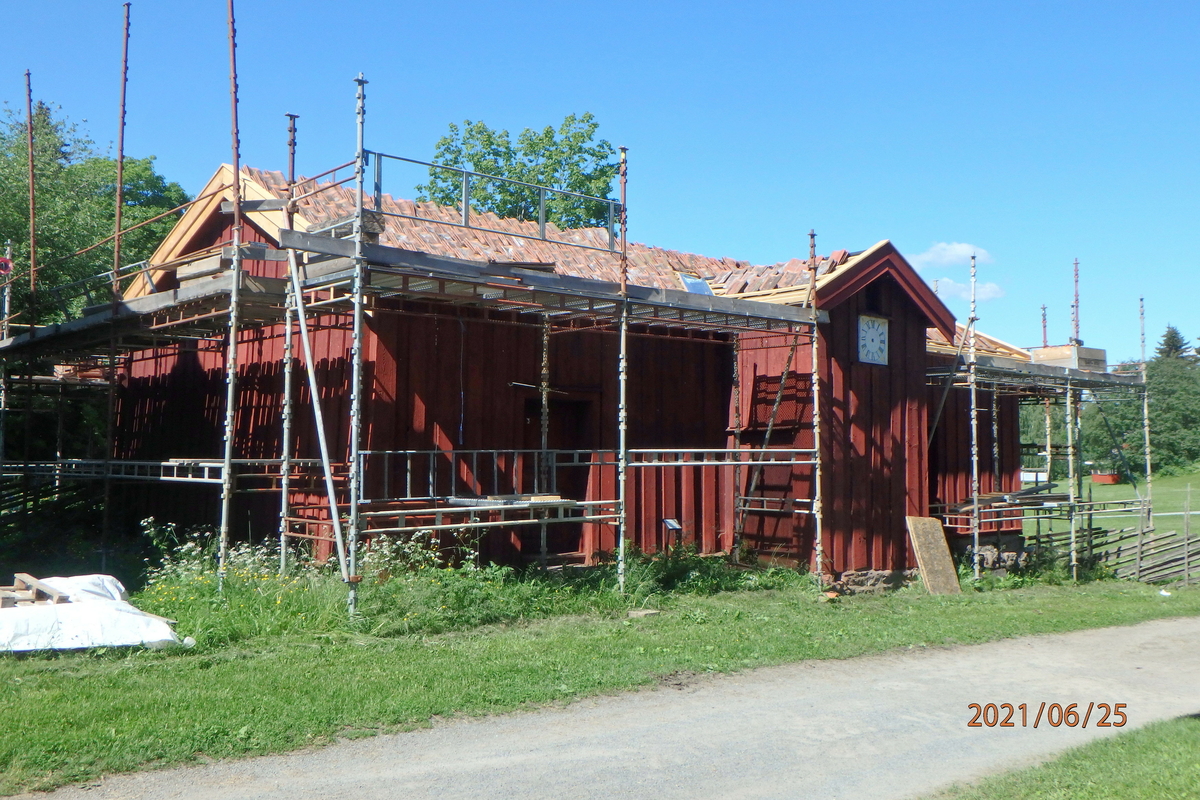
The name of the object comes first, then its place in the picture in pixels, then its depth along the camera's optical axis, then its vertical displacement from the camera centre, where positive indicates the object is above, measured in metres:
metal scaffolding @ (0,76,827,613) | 9.60 +1.65
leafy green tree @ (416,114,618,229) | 35.56 +10.88
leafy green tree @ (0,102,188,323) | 18.00 +4.61
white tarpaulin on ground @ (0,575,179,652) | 7.77 -1.41
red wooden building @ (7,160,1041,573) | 11.34 +0.91
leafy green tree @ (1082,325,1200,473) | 49.04 +1.64
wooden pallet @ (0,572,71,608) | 8.47 -1.24
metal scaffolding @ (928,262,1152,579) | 15.00 +0.95
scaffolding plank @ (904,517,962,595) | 14.09 -1.46
